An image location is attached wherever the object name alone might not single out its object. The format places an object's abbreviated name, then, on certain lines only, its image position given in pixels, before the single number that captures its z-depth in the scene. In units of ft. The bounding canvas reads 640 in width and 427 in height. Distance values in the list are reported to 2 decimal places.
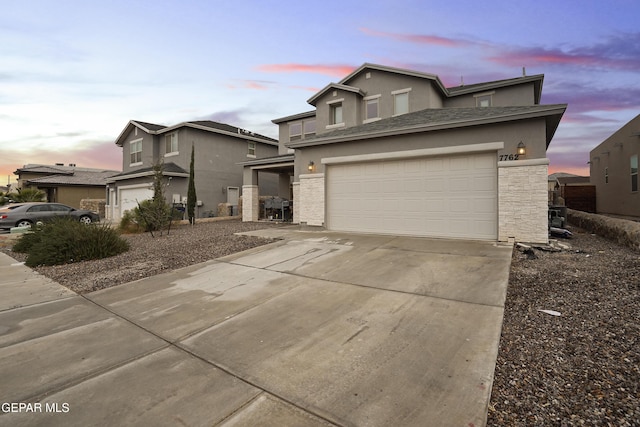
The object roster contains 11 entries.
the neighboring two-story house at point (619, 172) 50.43
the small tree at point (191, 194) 59.88
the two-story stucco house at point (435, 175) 26.63
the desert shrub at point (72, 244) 25.89
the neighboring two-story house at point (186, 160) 66.85
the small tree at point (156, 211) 40.47
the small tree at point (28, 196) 83.72
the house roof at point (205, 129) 67.79
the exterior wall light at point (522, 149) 26.61
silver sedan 51.29
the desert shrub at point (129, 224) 44.91
